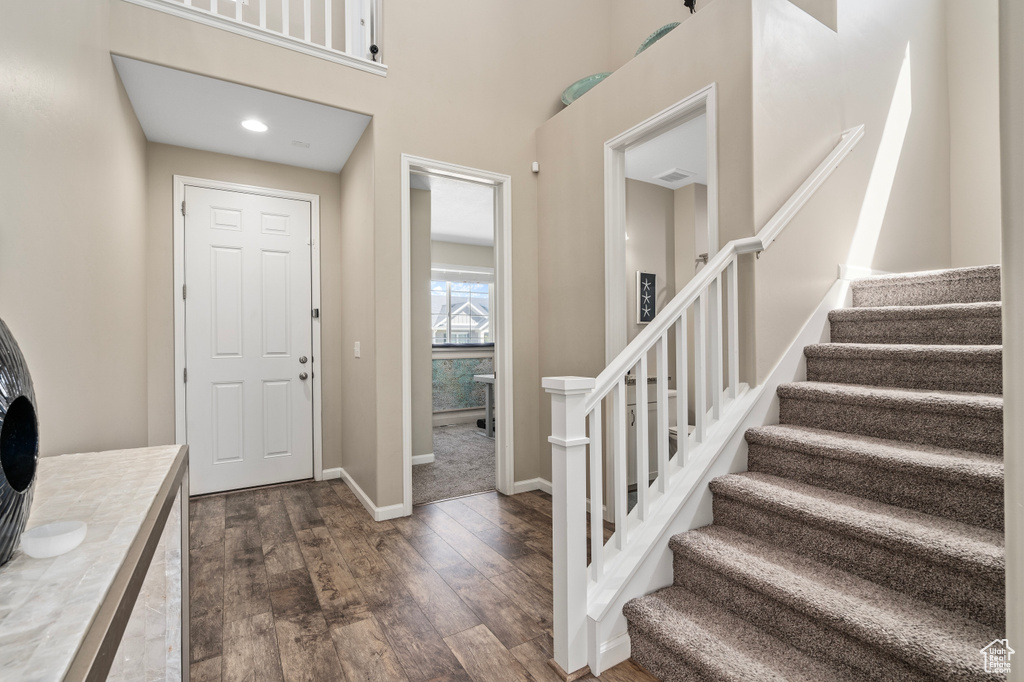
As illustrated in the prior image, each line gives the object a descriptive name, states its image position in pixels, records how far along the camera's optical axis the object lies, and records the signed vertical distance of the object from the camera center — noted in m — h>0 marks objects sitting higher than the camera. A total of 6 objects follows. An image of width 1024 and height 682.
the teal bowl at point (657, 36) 2.77 +1.78
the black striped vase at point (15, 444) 0.62 -0.13
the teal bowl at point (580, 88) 3.35 +1.84
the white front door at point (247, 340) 3.42 +0.06
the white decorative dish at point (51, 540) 0.68 -0.27
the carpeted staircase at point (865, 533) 1.25 -0.58
